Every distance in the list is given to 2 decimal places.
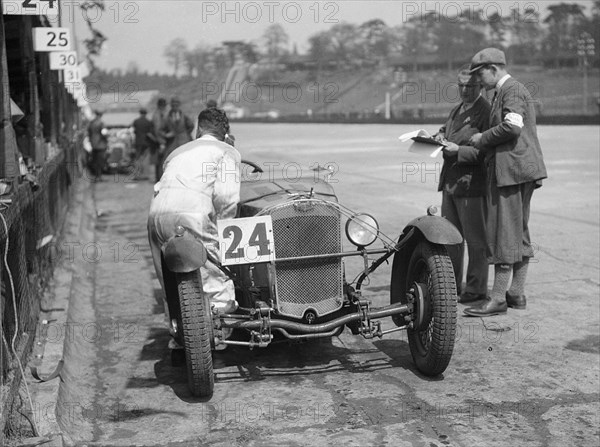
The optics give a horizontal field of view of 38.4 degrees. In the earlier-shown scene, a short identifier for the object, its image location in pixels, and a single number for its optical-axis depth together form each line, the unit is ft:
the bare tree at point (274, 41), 372.70
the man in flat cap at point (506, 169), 22.49
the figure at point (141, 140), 75.31
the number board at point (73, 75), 58.11
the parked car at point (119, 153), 83.15
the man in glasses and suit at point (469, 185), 23.85
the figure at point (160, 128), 60.80
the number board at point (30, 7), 23.35
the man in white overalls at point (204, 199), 19.04
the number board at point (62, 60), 47.29
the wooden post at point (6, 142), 21.79
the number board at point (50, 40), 40.06
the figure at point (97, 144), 73.37
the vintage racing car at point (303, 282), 17.25
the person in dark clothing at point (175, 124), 58.29
